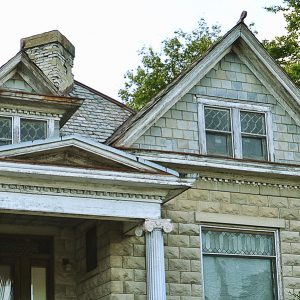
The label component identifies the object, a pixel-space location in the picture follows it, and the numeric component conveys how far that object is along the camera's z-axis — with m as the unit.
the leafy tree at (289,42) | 32.19
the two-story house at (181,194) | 14.57
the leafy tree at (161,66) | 36.00
